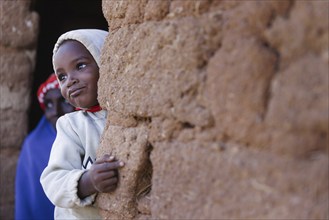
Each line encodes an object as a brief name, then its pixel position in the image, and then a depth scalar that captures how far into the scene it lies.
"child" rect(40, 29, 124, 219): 1.99
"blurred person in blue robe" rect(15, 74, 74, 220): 4.20
